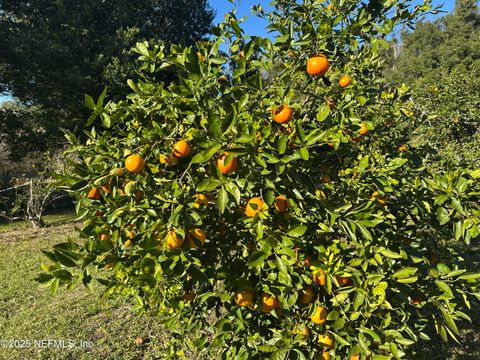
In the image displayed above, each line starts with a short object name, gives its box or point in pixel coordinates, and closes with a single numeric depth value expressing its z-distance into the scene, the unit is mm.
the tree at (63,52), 10016
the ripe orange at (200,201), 1241
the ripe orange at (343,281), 1354
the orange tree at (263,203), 1120
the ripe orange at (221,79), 1714
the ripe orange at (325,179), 1535
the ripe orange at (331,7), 1681
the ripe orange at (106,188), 1309
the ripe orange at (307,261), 1337
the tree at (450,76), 6172
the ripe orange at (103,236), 1203
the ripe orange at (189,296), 1627
